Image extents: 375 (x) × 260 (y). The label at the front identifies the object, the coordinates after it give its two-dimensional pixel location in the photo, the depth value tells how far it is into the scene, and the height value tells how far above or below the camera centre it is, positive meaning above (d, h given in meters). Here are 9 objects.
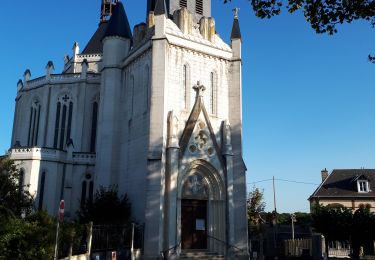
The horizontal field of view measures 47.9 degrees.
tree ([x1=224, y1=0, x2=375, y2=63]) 11.11 +5.74
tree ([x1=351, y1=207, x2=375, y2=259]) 30.53 +0.11
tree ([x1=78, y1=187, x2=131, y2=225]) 25.09 +1.02
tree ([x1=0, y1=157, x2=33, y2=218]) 22.35 +1.81
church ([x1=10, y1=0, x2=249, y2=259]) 25.09 +5.55
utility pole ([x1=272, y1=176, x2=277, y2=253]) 32.28 -0.49
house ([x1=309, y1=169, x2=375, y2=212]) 45.44 +4.25
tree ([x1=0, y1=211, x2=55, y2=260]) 14.52 -0.47
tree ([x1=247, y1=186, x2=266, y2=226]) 35.85 +1.96
